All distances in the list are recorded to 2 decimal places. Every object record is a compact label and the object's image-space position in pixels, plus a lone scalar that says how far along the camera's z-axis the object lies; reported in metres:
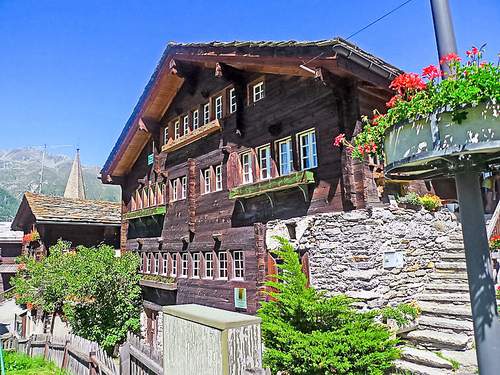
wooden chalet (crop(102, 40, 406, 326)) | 8.80
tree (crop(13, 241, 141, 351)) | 15.44
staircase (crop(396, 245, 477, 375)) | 6.55
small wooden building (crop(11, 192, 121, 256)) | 21.55
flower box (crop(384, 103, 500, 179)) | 2.60
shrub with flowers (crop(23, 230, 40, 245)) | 22.31
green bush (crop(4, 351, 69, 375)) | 9.73
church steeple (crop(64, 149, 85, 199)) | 48.47
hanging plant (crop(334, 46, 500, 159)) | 2.65
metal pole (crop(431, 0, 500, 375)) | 2.57
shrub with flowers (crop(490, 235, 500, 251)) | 9.54
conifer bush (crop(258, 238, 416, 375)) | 6.03
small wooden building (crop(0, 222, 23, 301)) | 28.66
